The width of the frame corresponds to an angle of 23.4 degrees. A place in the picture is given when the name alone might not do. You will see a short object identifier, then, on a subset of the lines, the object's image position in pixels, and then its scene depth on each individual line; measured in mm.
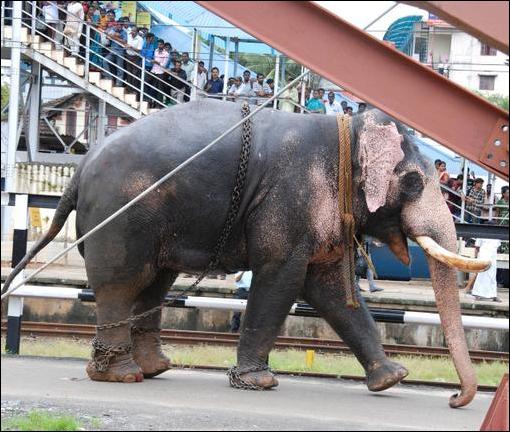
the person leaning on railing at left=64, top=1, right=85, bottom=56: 24422
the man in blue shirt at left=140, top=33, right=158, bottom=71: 24031
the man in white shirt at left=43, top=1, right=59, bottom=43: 25203
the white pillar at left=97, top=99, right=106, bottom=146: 25703
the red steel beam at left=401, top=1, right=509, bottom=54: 5129
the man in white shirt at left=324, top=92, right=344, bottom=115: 21095
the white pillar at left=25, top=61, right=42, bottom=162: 27359
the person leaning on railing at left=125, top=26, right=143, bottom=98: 23984
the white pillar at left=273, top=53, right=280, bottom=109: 20684
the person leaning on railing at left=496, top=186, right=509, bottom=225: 22359
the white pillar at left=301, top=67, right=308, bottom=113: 20391
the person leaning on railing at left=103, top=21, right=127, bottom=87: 24406
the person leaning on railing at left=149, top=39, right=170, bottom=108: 23797
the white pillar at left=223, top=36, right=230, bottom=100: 22227
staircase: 25125
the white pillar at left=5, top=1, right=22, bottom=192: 24828
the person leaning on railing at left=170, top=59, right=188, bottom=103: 23422
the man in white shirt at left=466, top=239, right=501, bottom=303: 19484
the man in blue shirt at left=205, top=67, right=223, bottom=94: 22297
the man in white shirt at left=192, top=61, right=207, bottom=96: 22766
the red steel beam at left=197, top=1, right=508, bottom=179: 5473
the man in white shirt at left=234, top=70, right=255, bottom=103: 21438
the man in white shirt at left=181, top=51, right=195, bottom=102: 23466
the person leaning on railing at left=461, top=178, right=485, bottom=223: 21766
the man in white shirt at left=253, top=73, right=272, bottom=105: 21500
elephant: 8773
